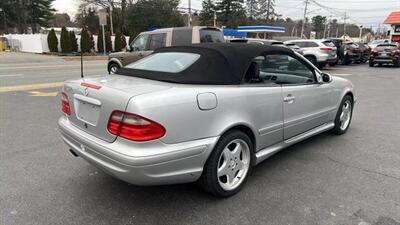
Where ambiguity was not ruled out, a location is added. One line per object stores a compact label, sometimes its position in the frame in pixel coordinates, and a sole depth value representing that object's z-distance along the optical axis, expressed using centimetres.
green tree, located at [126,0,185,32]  5581
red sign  4332
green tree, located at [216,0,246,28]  7462
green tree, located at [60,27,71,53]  2842
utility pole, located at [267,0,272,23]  8610
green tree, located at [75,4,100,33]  5688
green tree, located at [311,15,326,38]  10688
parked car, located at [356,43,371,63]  2433
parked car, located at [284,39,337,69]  1806
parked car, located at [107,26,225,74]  1018
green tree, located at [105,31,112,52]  3209
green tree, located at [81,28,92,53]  2905
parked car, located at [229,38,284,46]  1375
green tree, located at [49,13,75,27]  8454
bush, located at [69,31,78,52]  2919
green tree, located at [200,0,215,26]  7375
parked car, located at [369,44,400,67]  2119
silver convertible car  264
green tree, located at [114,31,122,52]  3231
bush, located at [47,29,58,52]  2850
